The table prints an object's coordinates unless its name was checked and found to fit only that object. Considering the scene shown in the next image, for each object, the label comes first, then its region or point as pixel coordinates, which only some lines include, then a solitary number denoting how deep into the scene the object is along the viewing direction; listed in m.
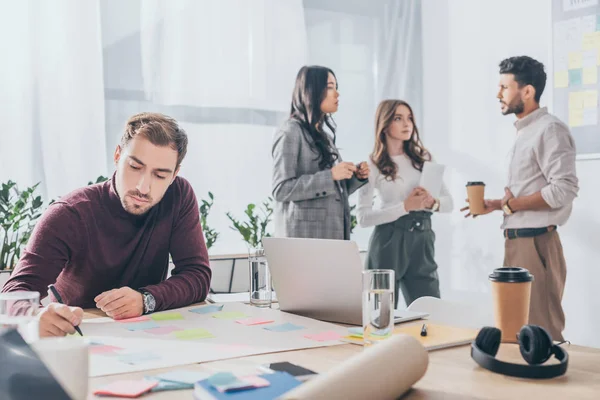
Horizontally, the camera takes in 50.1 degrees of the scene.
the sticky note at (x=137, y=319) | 1.50
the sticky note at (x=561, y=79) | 3.48
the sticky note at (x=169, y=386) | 0.95
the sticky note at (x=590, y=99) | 3.35
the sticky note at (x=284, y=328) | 1.38
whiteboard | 3.35
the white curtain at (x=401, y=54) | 4.48
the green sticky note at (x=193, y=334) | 1.31
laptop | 1.42
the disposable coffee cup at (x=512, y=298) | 1.23
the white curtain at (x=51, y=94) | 3.29
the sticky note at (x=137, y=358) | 1.11
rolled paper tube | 0.73
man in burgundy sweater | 1.73
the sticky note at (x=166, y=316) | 1.52
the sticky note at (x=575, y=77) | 3.41
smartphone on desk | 0.98
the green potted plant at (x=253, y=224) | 3.70
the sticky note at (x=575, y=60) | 3.41
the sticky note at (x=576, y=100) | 3.42
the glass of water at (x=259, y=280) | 1.79
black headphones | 0.99
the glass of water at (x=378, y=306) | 1.21
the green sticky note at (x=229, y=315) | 1.54
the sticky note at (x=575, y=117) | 3.42
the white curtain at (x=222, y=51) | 3.72
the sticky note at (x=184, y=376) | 0.98
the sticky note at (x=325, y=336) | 1.29
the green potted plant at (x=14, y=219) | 2.99
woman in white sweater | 3.11
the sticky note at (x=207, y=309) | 1.63
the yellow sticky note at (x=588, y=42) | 3.35
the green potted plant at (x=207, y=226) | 3.64
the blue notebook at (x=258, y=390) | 0.86
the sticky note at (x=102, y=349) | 1.18
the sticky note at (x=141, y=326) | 1.40
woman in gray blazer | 2.84
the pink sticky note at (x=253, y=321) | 1.46
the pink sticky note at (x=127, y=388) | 0.92
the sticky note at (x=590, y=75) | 3.34
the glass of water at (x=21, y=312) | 0.93
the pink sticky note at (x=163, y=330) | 1.36
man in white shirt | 2.86
